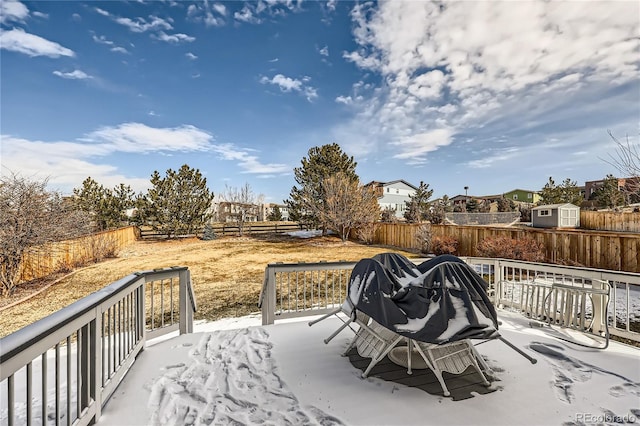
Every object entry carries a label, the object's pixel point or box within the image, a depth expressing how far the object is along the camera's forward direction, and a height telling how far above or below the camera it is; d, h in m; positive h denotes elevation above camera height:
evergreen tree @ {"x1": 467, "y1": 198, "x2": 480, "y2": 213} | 26.14 +0.58
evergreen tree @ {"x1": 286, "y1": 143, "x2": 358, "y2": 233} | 18.08 +2.83
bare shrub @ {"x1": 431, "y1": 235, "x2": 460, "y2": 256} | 11.67 -1.36
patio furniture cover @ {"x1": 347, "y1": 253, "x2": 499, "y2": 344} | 2.05 -0.73
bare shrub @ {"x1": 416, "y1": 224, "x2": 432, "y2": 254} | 12.83 -1.14
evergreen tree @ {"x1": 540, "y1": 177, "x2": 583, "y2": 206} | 23.28 +1.65
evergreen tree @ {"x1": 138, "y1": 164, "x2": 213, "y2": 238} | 17.30 +0.93
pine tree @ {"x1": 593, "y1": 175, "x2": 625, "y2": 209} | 19.97 +1.31
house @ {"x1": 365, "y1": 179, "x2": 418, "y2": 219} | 29.25 +2.26
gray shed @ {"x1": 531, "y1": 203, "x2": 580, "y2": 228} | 17.67 -0.25
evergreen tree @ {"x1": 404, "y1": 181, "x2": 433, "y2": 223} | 20.86 +0.68
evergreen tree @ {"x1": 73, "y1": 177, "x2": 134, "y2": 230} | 15.73 +0.96
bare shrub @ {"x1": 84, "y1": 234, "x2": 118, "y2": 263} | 10.59 -1.24
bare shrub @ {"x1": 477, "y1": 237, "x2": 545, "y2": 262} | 8.95 -1.23
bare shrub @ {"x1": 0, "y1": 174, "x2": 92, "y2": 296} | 7.18 -0.11
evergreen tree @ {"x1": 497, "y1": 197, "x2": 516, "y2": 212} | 24.94 +0.70
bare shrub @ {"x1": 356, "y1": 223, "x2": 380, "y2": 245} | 16.66 -1.09
